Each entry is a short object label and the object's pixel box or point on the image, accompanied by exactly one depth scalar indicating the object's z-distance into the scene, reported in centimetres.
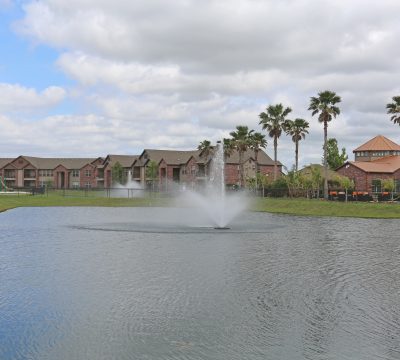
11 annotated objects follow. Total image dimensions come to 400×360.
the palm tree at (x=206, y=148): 11062
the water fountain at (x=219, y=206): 4412
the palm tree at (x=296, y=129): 9244
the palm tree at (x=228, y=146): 10088
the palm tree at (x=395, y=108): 7262
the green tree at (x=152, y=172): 12525
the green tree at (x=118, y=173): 13662
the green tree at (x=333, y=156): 13425
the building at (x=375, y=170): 9350
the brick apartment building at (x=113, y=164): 12588
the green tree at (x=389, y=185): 8400
